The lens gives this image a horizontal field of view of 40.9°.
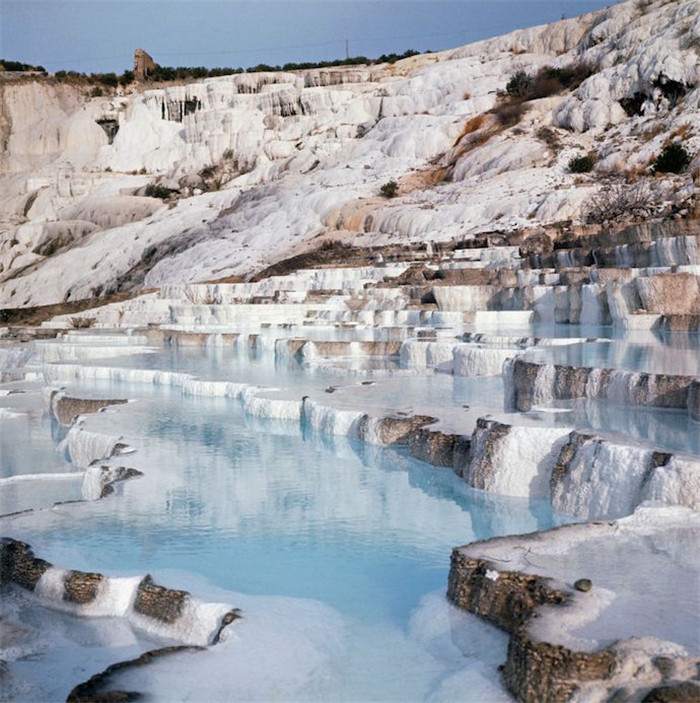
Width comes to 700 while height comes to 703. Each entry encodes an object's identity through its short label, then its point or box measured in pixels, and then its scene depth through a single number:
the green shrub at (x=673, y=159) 21.23
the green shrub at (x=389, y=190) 27.41
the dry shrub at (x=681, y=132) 22.78
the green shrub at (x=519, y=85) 31.88
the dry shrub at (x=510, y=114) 29.02
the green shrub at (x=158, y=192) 35.78
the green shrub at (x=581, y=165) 23.69
